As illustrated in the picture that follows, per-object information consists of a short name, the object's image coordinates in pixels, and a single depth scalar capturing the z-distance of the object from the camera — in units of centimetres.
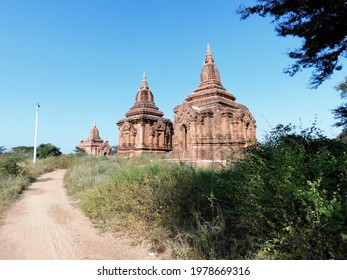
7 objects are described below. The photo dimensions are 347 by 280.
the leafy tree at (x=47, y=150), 3466
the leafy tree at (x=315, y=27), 481
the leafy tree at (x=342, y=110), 993
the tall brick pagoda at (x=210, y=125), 1366
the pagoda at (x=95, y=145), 3582
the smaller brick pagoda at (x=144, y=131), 1958
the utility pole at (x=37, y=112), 2169
